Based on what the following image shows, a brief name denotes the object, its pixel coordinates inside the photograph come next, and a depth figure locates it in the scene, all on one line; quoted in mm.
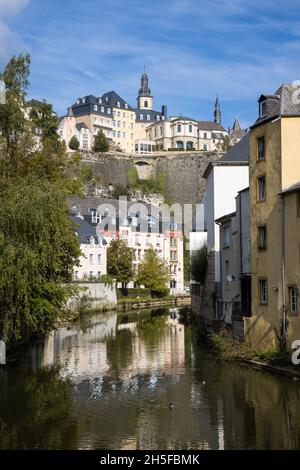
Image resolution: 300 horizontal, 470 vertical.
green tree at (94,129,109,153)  113938
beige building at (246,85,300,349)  23609
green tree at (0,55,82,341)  24422
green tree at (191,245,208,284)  45281
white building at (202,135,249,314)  41062
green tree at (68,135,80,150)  109562
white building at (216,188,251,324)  29500
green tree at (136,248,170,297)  68125
